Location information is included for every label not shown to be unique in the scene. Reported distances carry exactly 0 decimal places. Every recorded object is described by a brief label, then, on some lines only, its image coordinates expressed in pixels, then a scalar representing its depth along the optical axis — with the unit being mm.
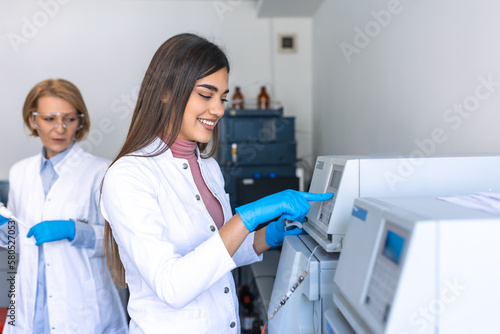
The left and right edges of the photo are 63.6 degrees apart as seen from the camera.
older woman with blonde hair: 1620
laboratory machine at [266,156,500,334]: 921
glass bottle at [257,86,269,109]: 2959
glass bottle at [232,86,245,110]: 2952
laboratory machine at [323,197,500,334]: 567
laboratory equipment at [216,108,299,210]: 2479
